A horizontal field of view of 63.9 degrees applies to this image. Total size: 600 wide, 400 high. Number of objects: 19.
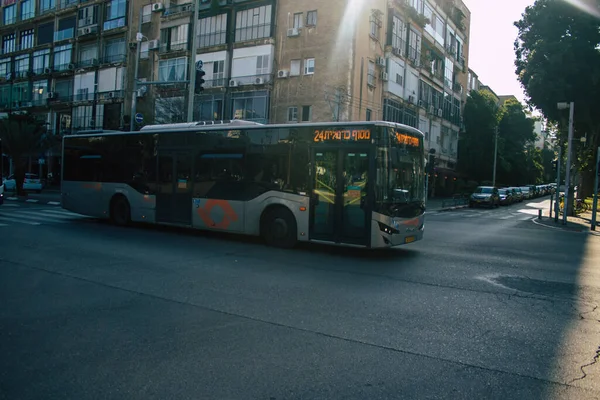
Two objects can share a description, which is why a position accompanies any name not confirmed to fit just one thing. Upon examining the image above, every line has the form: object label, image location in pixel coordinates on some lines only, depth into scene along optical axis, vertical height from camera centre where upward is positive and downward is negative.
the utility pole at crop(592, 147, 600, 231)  21.40 +0.20
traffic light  19.78 +4.03
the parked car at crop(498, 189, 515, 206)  43.53 +0.06
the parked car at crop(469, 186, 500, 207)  39.81 -0.08
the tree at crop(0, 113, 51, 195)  29.94 +1.80
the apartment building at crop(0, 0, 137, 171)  45.78 +11.49
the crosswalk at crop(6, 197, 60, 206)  24.51 -1.68
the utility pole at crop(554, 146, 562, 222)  26.12 +1.04
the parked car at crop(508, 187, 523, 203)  49.34 +0.45
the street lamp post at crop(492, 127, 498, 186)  51.49 +5.05
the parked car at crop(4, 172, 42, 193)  34.62 -1.09
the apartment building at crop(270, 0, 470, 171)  33.38 +9.44
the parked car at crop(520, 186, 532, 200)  56.34 +0.75
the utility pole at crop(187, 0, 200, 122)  21.29 +4.41
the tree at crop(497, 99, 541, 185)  58.00 +7.60
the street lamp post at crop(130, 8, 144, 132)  26.41 +3.74
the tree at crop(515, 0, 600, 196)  29.73 +8.88
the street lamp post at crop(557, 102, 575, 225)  24.25 +2.14
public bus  10.34 +0.08
